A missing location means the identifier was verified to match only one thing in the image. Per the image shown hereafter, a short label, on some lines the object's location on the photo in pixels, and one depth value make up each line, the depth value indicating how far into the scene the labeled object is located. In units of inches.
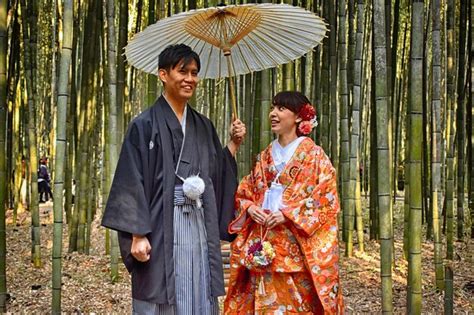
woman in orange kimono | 87.1
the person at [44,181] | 433.7
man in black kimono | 72.1
